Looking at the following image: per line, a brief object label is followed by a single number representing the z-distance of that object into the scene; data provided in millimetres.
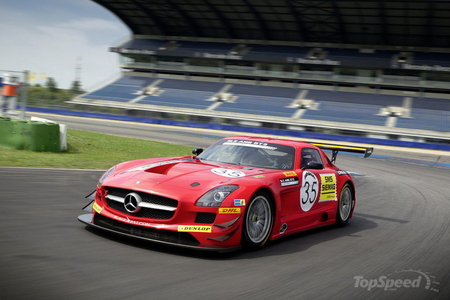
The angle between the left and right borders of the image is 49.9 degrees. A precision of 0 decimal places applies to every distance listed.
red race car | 4652
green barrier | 12703
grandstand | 37438
